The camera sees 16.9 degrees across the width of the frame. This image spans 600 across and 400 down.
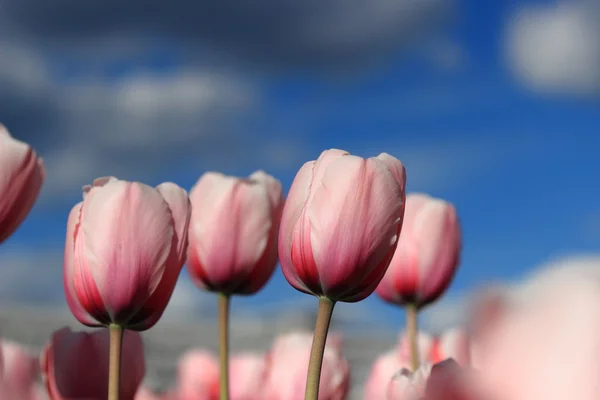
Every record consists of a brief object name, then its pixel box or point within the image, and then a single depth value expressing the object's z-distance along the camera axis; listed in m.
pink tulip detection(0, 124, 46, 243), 0.87
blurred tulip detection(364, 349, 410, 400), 1.01
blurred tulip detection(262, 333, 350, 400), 0.94
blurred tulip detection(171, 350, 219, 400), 1.08
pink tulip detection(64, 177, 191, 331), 0.82
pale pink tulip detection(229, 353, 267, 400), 1.04
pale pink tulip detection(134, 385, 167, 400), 1.04
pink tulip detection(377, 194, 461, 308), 1.01
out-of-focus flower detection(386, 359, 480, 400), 0.67
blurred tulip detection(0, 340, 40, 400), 0.85
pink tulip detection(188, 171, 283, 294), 0.96
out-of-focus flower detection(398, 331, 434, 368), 1.09
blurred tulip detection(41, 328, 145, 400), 0.88
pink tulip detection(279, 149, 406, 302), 0.80
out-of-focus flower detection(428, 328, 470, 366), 0.92
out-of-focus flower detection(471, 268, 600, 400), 0.56
